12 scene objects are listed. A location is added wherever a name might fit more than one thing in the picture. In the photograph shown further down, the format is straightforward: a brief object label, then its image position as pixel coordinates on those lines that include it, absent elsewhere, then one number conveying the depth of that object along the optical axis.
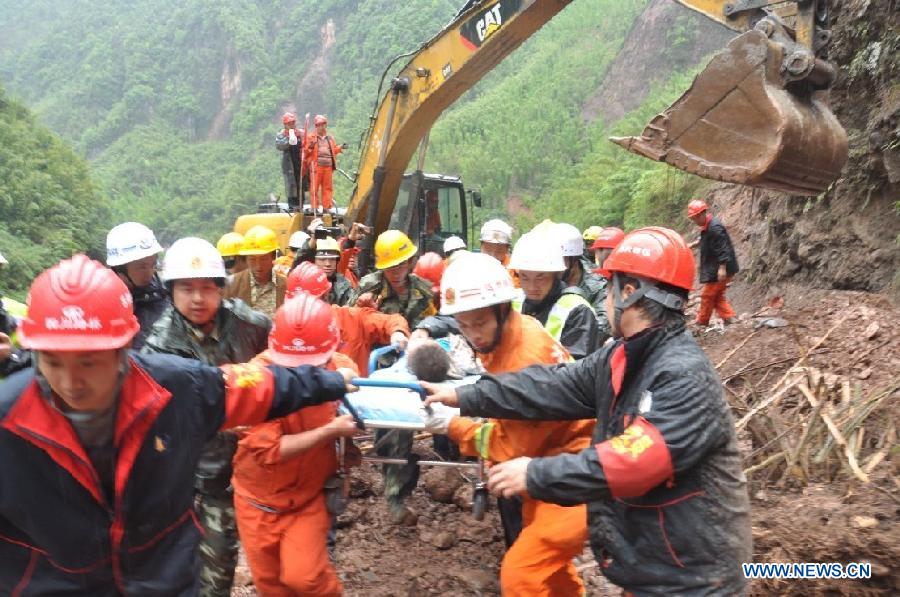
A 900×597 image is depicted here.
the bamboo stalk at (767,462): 4.23
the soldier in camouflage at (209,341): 3.48
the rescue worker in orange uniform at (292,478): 3.21
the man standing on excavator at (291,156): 10.93
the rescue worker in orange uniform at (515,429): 2.94
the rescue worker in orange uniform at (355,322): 5.22
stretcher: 3.17
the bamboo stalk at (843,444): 3.81
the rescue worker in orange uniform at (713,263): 9.39
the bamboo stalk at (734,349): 7.40
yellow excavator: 3.97
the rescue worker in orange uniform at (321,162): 10.59
